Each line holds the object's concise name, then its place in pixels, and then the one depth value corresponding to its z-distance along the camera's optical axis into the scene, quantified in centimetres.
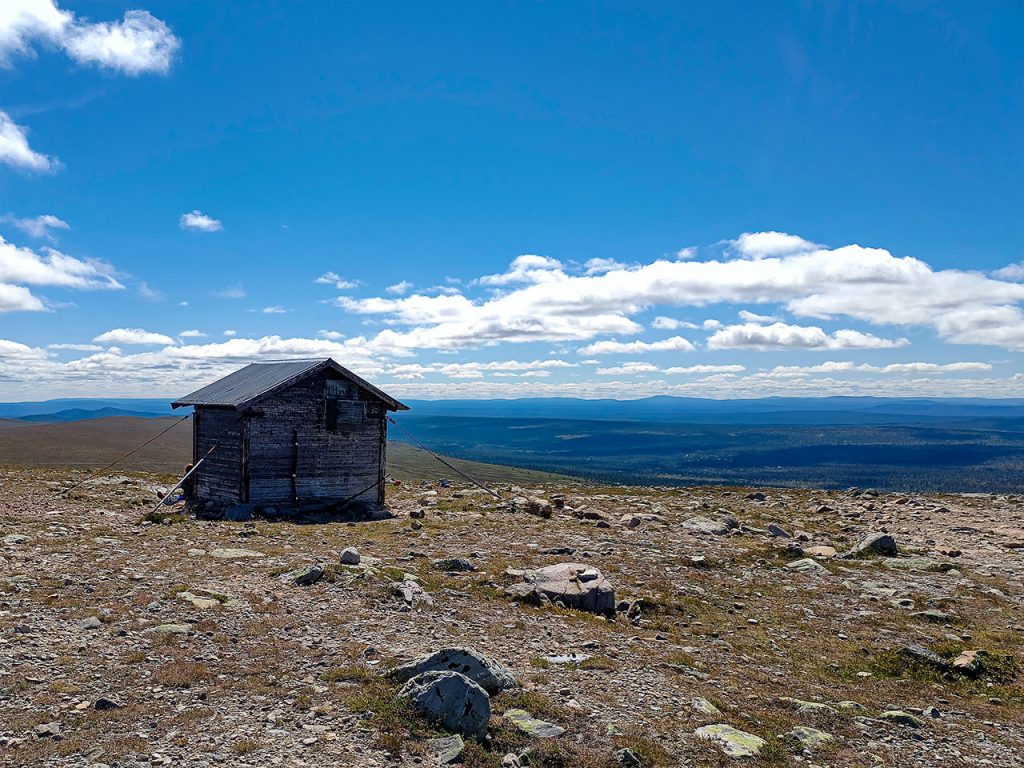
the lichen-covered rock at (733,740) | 905
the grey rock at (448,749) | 839
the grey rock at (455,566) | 1845
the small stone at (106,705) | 911
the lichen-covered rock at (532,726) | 916
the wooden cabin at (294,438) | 2862
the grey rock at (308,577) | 1608
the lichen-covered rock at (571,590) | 1577
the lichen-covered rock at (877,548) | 2333
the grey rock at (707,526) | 2706
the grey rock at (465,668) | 1026
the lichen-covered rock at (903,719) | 1027
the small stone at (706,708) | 1025
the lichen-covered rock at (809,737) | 944
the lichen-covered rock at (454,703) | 906
